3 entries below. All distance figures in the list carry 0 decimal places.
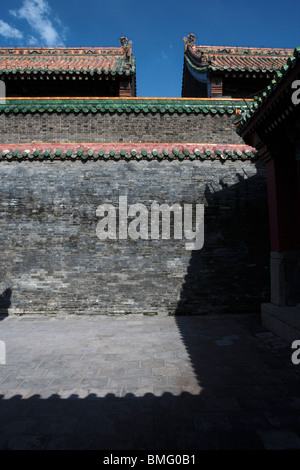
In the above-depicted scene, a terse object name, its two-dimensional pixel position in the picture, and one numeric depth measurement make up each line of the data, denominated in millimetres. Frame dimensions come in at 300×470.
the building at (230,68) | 9789
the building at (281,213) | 5625
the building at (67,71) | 9727
